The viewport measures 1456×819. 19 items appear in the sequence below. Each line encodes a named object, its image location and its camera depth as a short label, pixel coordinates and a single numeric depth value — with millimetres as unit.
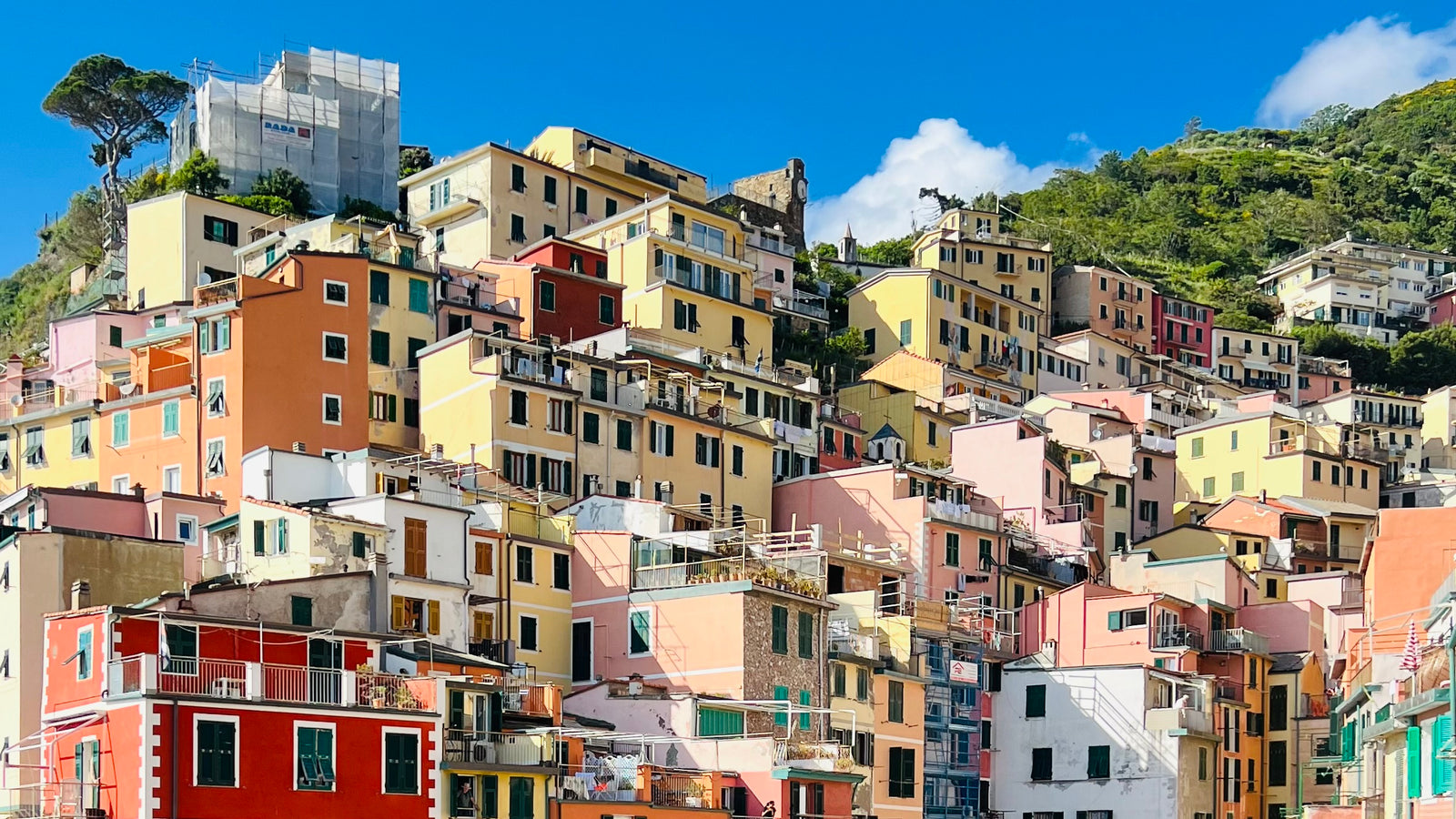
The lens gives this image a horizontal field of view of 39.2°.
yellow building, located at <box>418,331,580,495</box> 63031
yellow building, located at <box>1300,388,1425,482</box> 107688
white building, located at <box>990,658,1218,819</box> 63188
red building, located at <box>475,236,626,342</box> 75125
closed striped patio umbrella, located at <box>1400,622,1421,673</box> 34125
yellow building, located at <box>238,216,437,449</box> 66750
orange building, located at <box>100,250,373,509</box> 63031
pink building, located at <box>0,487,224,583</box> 56497
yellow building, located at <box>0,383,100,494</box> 67938
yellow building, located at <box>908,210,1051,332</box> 108125
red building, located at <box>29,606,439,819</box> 39594
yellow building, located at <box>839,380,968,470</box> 83875
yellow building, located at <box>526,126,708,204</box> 96000
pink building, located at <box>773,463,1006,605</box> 68688
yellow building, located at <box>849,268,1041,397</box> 94938
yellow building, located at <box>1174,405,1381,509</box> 88625
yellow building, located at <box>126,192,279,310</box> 77750
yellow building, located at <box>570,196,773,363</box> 80250
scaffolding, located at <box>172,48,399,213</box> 92125
